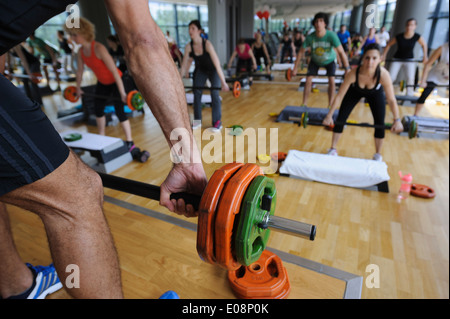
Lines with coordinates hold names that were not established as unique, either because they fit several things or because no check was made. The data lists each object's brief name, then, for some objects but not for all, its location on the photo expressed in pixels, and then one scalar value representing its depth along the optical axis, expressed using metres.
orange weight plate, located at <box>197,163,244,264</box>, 0.55
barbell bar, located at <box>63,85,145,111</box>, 2.41
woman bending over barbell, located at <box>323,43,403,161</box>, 2.05
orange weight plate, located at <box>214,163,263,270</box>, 0.54
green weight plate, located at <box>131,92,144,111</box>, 2.46
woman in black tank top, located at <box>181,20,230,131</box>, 2.96
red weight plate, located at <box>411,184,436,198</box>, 1.83
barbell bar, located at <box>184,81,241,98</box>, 3.03
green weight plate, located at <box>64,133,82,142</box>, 2.24
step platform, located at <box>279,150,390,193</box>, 1.92
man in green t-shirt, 3.13
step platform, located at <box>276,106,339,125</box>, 3.35
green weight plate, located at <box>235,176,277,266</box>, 0.56
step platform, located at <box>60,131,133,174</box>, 2.20
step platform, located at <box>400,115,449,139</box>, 2.85
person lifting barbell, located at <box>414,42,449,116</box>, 3.05
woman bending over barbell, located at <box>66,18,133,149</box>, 2.22
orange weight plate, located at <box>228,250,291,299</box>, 1.09
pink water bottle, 1.86
